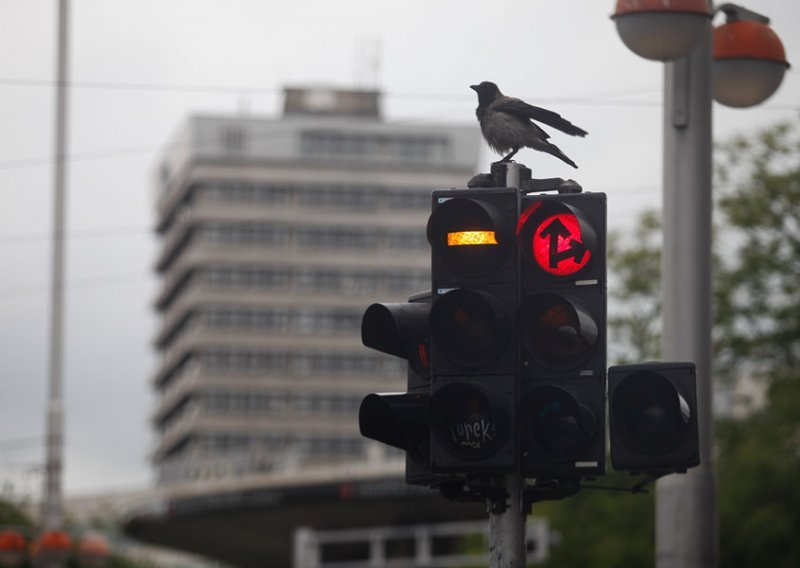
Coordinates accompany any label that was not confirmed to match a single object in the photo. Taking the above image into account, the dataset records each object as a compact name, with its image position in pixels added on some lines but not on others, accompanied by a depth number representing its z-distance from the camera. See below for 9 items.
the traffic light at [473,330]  15.53
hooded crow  18.16
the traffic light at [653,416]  15.62
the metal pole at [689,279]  21.59
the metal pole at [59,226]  70.50
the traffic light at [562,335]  15.48
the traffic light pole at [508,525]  16.02
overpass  129.62
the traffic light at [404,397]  16.45
